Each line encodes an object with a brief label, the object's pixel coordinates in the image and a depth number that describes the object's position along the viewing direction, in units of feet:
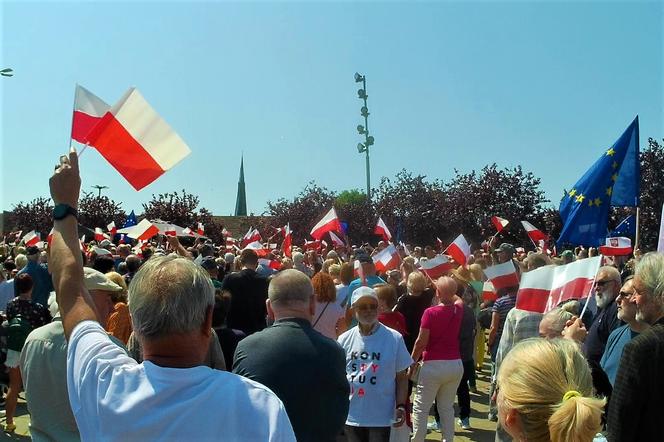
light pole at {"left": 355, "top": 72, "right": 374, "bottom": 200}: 136.47
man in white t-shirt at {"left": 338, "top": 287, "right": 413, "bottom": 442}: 17.33
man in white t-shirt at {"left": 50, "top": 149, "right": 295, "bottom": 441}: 5.79
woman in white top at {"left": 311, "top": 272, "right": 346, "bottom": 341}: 20.58
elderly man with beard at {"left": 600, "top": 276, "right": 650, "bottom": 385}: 13.77
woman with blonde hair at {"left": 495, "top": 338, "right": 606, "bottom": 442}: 6.81
